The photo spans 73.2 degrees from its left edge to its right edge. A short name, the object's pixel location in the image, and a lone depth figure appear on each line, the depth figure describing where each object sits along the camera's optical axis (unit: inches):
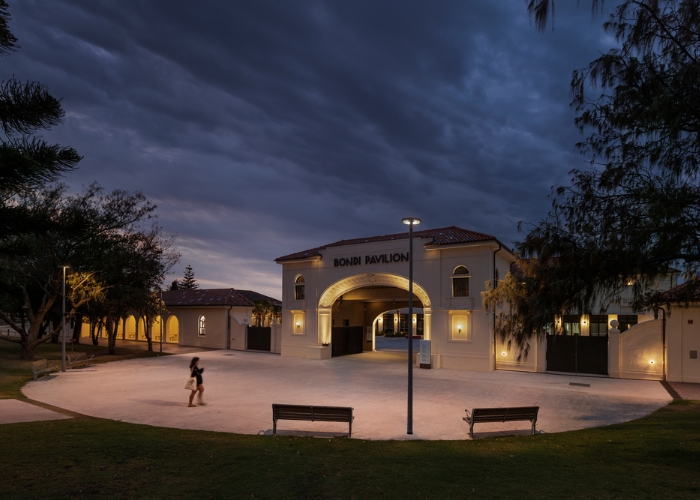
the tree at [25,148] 182.4
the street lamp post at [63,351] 924.5
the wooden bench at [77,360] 1000.9
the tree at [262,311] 1887.7
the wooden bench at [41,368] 828.8
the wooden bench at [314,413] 441.7
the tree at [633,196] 323.9
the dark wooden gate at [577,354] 906.1
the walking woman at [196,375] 589.8
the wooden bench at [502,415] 445.4
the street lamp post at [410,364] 462.3
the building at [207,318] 1514.5
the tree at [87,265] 1056.8
